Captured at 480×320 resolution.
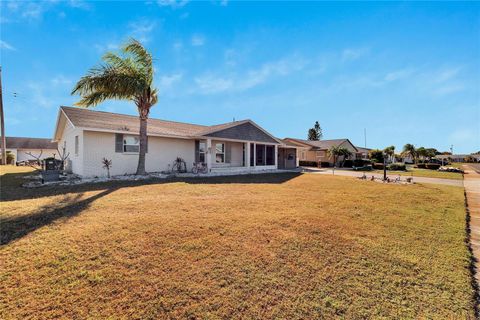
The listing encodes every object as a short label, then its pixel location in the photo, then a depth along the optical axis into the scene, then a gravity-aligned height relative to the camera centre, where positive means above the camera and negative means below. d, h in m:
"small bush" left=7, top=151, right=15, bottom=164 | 27.80 +0.86
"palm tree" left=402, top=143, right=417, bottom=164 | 47.03 +2.40
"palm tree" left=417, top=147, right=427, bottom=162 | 45.78 +2.00
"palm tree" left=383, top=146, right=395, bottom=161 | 39.80 +2.14
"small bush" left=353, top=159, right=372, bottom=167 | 31.28 -0.27
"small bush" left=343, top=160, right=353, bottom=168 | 32.73 -0.42
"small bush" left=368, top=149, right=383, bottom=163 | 38.63 +1.12
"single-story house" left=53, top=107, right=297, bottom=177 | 12.99 +1.51
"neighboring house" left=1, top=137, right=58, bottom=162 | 35.31 +3.14
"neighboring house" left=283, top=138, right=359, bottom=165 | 34.62 +2.01
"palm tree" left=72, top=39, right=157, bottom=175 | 12.40 +4.82
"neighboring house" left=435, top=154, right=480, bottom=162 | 70.50 +1.06
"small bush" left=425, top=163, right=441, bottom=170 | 29.77 -0.79
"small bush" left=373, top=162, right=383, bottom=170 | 29.65 -0.71
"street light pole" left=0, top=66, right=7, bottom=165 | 23.39 +4.60
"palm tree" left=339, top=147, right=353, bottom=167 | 30.25 +1.35
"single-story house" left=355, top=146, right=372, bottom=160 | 42.95 +1.50
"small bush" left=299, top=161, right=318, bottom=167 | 33.53 -0.36
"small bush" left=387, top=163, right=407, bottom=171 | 26.78 -0.79
